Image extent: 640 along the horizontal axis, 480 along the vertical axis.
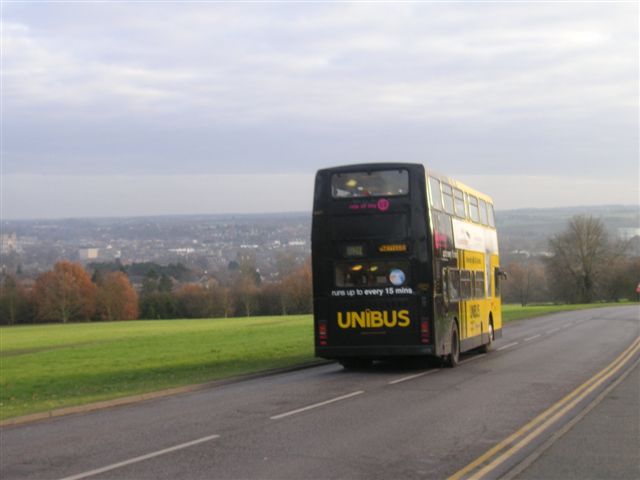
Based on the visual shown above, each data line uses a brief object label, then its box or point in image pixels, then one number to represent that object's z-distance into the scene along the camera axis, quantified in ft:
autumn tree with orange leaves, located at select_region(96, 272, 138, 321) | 323.78
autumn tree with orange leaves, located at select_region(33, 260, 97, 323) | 314.14
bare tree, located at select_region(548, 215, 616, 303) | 334.24
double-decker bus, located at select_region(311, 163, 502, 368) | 64.49
